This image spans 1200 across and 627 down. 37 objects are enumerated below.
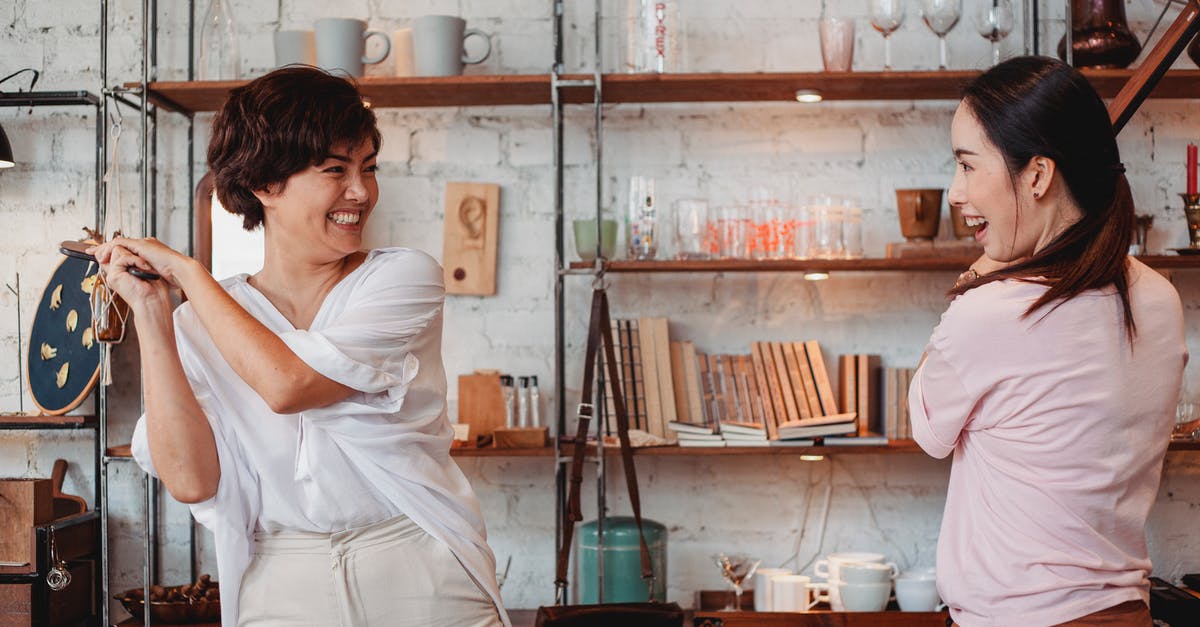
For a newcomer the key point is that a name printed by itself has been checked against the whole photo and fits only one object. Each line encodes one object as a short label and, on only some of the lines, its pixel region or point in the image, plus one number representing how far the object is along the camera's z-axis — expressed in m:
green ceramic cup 2.89
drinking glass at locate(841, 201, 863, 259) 2.91
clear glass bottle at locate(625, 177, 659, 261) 2.91
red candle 2.94
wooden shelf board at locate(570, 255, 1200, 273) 2.82
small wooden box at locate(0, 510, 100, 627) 2.75
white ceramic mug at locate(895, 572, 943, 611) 2.90
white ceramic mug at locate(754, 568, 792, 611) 2.93
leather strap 2.66
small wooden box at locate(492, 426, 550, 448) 2.93
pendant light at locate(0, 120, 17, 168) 3.05
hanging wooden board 3.18
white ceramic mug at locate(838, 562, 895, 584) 2.86
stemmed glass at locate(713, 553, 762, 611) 2.91
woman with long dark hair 1.30
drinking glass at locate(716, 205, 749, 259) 2.94
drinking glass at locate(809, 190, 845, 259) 2.90
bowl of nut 2.78
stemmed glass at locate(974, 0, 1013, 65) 2.83
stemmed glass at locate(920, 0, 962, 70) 2.83
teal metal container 2.83
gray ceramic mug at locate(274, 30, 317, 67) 2.96
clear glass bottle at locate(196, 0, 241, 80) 3.04
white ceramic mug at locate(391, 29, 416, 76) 2.96
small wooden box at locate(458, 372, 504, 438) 3.07
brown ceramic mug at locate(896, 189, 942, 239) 2.92
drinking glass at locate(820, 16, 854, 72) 2.84
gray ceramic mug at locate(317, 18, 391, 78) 2.90
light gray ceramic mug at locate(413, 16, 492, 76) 2.90
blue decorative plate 3.00
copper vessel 2.86
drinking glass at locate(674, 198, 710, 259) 2.93
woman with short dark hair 1.44
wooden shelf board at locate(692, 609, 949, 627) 2.68
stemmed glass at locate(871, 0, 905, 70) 2.86
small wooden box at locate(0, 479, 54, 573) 2.79
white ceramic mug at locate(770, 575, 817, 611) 2.89
